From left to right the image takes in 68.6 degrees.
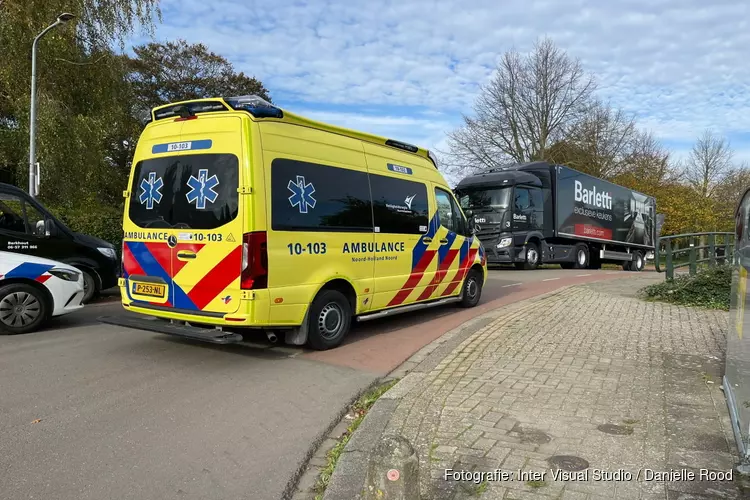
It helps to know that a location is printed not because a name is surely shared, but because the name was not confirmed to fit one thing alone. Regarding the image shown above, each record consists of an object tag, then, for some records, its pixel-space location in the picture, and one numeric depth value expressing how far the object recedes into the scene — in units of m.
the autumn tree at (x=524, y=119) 33.78
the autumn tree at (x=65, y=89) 13.70
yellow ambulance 5.52
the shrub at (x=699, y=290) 9.58
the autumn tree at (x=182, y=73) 31.22
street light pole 12.29
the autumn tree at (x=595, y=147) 34.22
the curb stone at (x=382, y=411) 3.24
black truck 18.33
